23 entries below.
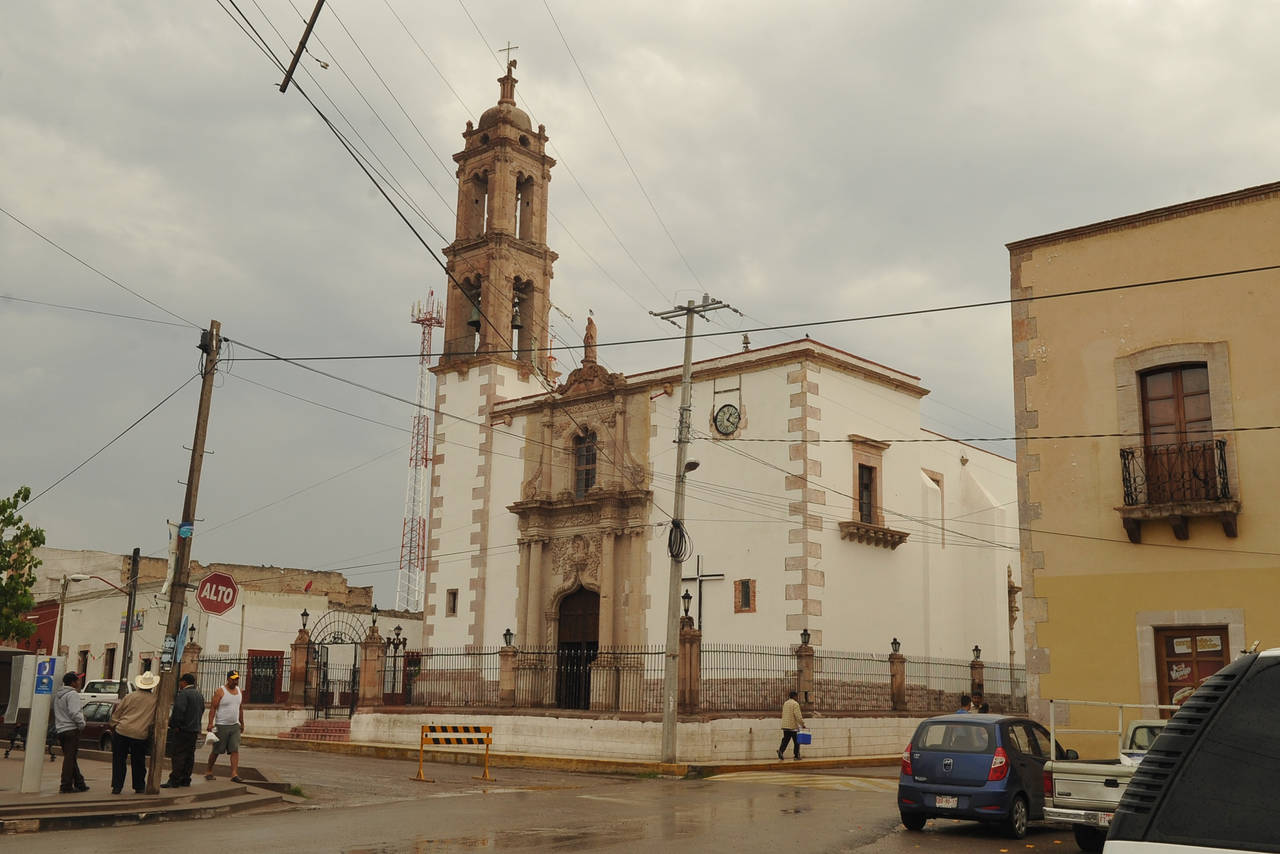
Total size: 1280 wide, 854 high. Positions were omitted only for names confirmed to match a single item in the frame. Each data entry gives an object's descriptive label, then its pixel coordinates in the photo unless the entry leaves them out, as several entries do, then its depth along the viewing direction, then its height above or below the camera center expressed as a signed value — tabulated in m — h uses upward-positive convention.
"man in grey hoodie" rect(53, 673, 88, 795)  15.75 -1.19
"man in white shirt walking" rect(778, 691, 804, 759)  24.64 -1.28
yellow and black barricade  21.09 -1.54
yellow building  17.64 +3.44
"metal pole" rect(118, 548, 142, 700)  36.13 +0.99
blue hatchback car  13.49 -1.29
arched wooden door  31.92 +0.26
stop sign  15.41 +0.70
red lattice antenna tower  58.50 +7.67
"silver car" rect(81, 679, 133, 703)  33.32 -1.31
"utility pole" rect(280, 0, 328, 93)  11.59 +6.08
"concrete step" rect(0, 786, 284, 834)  13.27 -2.06
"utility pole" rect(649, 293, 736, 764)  23.08 +2.01
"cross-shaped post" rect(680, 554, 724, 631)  29.95 +2.05
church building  29.41 +4.60
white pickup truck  11.87 -1.30
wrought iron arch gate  32.50 -1.23
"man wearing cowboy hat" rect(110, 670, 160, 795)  15.73 -1.21
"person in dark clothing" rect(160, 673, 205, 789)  16.95 -1.26
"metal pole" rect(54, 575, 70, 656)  48.18 +1.07
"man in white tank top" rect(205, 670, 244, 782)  18.50 -1.21
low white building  43.75 +1.20
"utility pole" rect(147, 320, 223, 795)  15.88 +1.10
